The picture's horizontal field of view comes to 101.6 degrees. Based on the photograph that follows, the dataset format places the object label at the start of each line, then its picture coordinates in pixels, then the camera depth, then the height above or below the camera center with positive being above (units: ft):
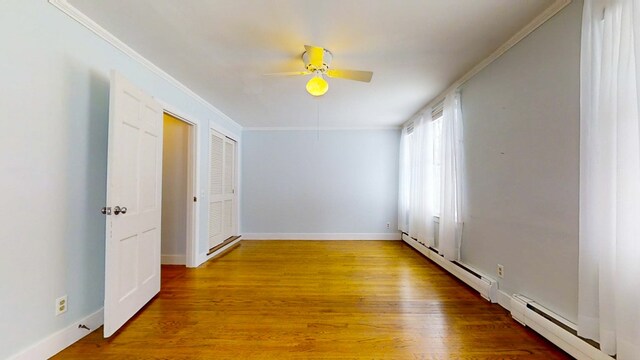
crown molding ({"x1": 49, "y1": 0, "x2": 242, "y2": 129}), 5.73 +3.67
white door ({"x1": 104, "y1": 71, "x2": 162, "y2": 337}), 6.27 -0.67
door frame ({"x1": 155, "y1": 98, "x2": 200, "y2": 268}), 11.58 -0.86
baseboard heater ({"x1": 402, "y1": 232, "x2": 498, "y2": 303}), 8.04 -3.33
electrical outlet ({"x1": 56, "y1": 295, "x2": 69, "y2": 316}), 5.63 -2.81
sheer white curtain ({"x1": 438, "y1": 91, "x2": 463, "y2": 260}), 9.84 +0.12
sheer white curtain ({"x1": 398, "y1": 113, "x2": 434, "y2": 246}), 12.80 +0.04
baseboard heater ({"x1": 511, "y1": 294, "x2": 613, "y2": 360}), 5.01 -3.17
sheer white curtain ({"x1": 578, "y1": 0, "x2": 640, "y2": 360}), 4.29 +0.09
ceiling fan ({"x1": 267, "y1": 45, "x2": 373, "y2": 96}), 7.06 +3.29
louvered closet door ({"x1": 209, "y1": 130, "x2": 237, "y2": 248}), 13.66 -0.49
